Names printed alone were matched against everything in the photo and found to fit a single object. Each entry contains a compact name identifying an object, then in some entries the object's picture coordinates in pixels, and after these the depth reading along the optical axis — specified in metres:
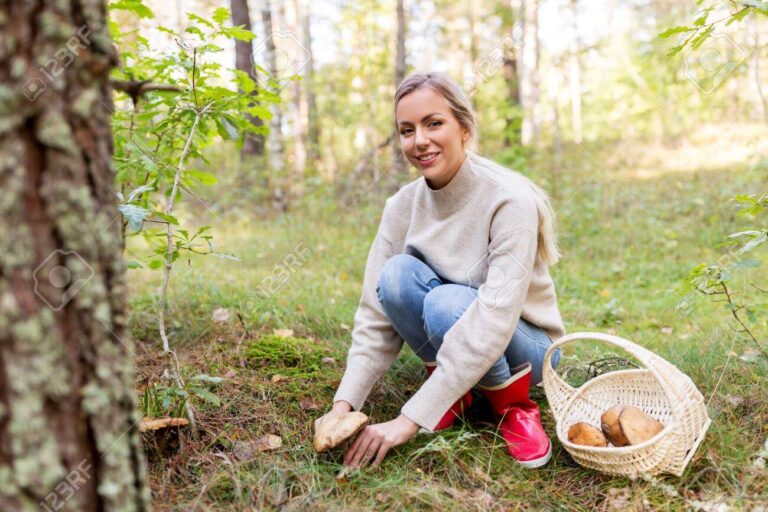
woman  1.75
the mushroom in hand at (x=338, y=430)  1.65
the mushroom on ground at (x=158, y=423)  1.64
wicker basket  1.58
